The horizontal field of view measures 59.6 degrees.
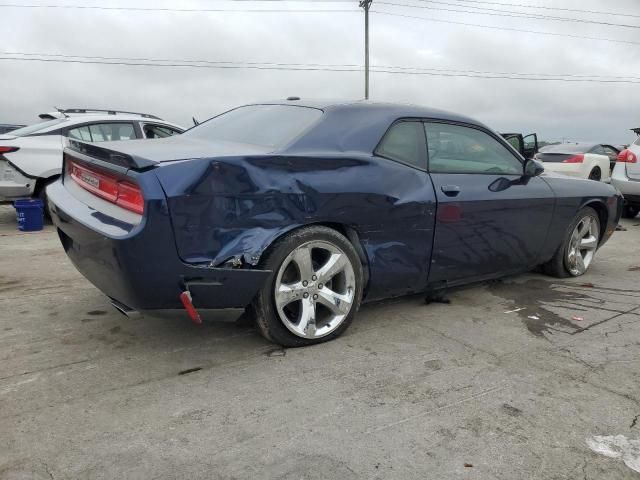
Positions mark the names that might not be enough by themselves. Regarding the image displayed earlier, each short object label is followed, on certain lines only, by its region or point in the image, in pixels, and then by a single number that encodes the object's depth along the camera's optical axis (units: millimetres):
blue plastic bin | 7301
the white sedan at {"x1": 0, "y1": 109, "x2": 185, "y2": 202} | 7266
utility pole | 26881
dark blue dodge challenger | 2791
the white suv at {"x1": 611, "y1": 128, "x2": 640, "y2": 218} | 8680
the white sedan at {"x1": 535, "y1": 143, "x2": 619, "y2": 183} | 12688
